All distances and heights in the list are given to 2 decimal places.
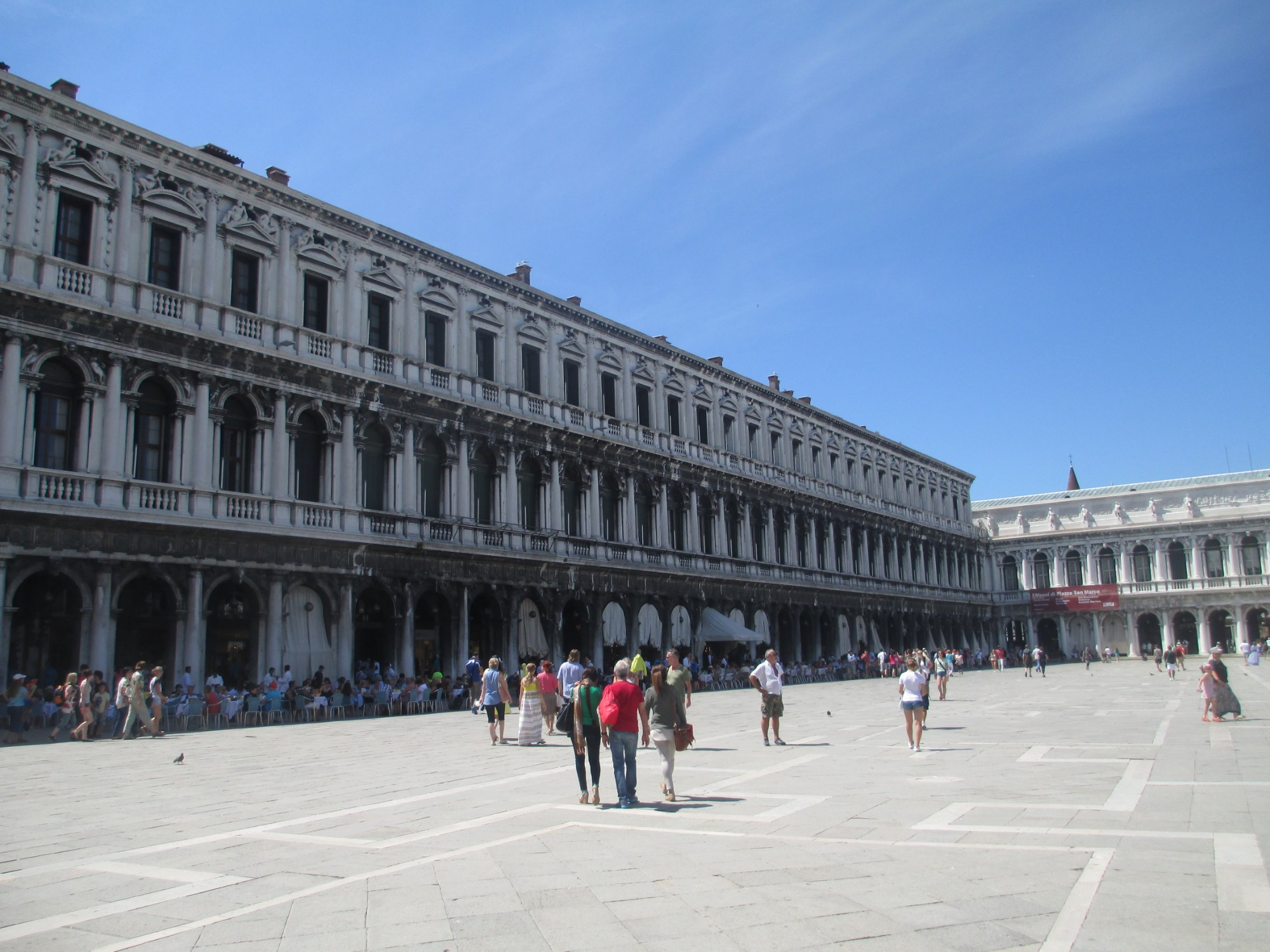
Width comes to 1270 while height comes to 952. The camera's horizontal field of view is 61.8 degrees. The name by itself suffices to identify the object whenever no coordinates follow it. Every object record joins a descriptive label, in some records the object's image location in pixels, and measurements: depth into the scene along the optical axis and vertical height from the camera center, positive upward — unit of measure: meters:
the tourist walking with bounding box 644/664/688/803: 11.17 -0.84
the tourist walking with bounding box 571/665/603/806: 10.78 -0.90
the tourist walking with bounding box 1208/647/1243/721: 18.77 -1.21
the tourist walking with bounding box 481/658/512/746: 17.36 -0.88
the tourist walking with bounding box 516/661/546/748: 17.23 -1.23
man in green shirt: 14.72 -0.48
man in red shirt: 10.68 -0.92
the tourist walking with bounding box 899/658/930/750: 15.41 -0.93
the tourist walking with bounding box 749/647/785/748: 16.62 -0.80
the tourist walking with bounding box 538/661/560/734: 17.62 -0.86
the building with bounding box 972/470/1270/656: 69.44 +4.67
